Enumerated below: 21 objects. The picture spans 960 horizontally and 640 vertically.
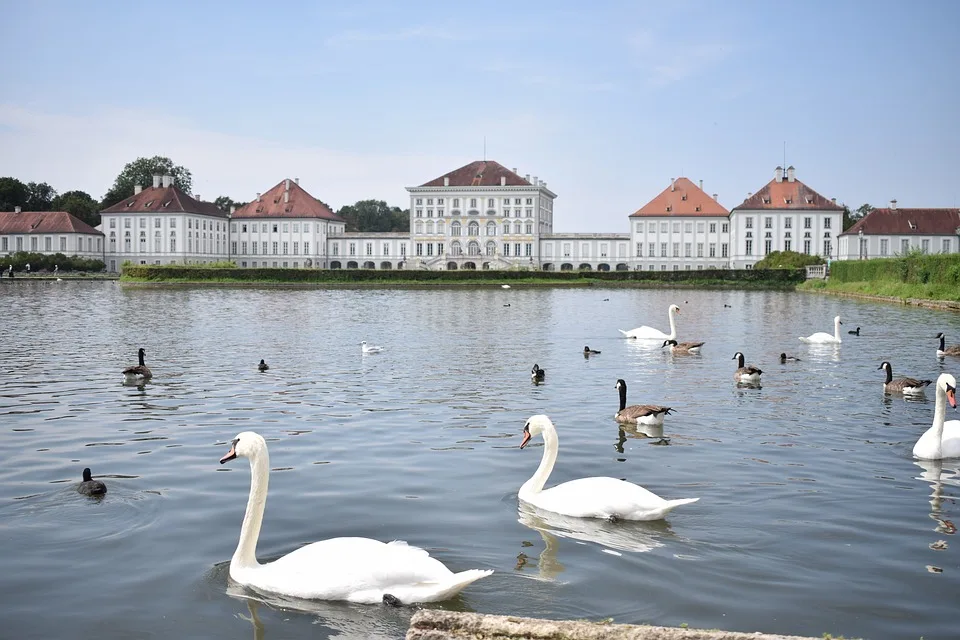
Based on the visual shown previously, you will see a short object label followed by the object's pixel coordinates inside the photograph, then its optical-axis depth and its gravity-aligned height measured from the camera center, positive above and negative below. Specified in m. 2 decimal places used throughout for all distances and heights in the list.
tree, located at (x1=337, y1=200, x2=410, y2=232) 162.25 +11.57
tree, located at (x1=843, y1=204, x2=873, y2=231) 131.62 +10.62
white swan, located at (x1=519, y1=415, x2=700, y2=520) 7.93 -1.85
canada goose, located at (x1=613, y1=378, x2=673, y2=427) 12.34 -1.73
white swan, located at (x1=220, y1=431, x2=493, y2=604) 6.00 -1.89
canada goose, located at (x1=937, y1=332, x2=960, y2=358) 21.08 -1.47
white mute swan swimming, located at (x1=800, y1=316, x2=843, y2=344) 25.50 -1.44
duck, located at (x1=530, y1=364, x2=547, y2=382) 17.59 -1.70
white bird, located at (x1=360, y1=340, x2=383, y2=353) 22.20 -1.55
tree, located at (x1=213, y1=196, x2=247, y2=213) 161.32 +13.67
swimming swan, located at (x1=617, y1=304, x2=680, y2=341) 26.73 -1.44
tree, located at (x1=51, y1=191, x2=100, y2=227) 134.62 +10.87
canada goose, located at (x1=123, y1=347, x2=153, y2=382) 16.88 -1.65
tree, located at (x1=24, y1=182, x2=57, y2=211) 141.50 +12.95
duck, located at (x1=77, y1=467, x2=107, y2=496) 8.80 -1.94
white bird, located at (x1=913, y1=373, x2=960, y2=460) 10.30 -1.69
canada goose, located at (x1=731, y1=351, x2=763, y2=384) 17.00 -1.63
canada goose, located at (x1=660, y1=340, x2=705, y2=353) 23.59 -1.58
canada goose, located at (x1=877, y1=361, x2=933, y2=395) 15.36 -1.66
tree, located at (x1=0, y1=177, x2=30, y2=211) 135.75 +12.72
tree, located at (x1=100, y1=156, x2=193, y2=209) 143.12 +16.51
